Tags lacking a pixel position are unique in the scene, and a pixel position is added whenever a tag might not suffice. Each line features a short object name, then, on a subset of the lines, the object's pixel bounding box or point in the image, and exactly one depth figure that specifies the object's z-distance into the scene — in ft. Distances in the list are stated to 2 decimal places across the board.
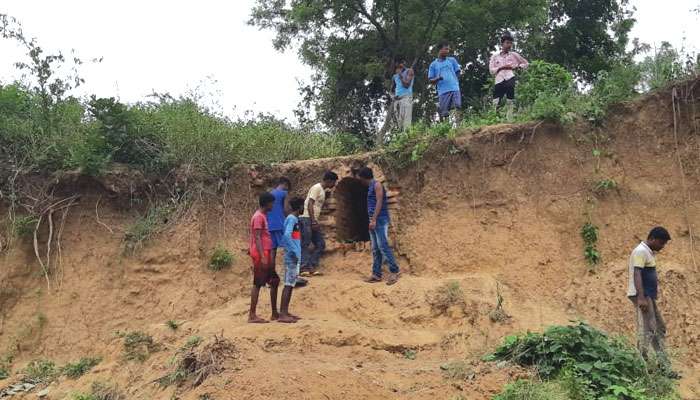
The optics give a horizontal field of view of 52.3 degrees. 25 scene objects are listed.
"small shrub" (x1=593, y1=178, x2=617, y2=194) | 29.71
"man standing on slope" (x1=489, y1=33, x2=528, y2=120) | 33.58
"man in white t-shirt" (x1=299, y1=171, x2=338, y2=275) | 30.50
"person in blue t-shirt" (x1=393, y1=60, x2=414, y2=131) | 36.47
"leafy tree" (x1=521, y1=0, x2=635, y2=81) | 53.21
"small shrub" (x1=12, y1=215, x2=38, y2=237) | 32.94
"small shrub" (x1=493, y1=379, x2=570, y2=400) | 19.24
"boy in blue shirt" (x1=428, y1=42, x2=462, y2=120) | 34.53
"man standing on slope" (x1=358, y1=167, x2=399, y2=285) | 28.50
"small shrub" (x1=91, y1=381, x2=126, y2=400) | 24.38
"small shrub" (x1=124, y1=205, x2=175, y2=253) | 32.81
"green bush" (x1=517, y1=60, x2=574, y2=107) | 33.63
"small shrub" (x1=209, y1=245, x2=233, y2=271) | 32.14
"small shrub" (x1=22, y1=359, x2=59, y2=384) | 28.50
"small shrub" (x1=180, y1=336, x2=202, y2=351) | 23.44
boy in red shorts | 25.18
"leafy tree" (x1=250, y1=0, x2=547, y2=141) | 47.21
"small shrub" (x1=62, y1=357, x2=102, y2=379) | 27.63
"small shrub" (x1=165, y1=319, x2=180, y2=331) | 28.17
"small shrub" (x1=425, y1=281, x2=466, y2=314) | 26.96
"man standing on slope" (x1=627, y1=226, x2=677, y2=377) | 21.90
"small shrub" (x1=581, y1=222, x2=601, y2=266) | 28.55
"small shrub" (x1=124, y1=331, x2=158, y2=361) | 26.48
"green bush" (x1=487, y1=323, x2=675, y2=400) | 19.49
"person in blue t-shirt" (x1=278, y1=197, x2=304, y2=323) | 26.05
